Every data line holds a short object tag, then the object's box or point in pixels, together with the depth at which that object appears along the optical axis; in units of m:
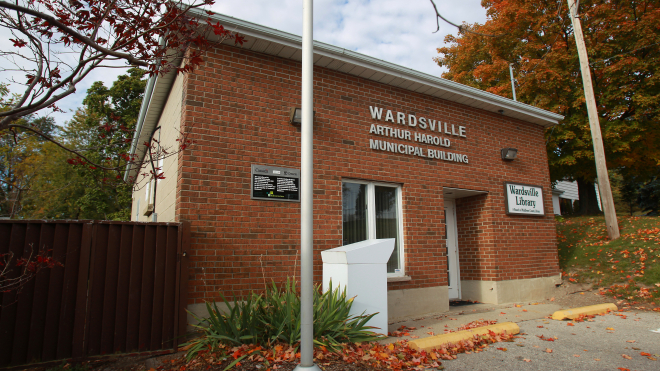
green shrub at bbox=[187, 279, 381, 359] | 4.71
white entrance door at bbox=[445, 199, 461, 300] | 9.46
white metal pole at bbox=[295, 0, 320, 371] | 3.67
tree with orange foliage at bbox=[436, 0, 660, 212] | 14.29
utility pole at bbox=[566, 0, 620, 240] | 11.20
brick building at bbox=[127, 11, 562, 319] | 5.97
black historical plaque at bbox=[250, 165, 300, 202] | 6.25
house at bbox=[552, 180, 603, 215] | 26.31
